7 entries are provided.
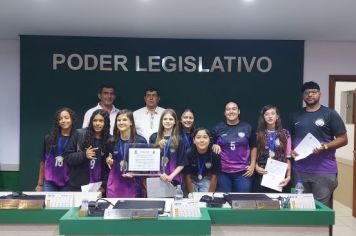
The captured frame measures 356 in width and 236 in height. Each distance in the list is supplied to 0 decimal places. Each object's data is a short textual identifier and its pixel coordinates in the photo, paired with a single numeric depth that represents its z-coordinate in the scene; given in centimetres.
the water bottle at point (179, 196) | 225
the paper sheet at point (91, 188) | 279
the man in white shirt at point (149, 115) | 446
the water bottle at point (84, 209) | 206
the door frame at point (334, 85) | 516
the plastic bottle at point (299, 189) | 259
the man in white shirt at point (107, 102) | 477
